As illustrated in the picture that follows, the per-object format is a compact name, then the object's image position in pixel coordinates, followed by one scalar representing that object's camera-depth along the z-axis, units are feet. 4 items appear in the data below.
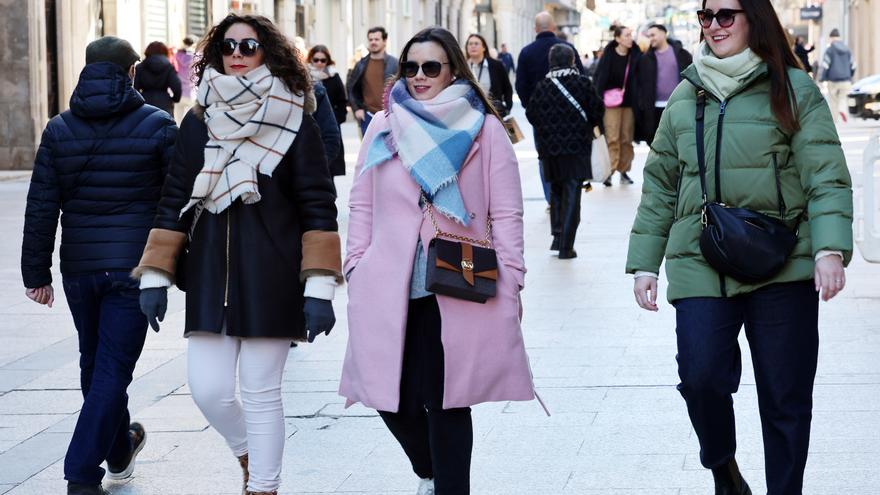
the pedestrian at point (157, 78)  67.00
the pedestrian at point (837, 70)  106.52
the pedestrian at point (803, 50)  95.35
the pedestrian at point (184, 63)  83.66
